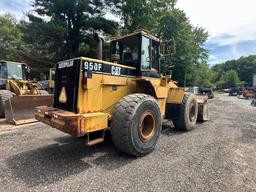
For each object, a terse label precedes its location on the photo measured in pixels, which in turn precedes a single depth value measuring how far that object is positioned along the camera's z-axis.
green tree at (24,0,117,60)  16.89
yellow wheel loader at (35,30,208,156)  3.99
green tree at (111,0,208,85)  20.58
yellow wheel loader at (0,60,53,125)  7.69
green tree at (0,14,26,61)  31.14
